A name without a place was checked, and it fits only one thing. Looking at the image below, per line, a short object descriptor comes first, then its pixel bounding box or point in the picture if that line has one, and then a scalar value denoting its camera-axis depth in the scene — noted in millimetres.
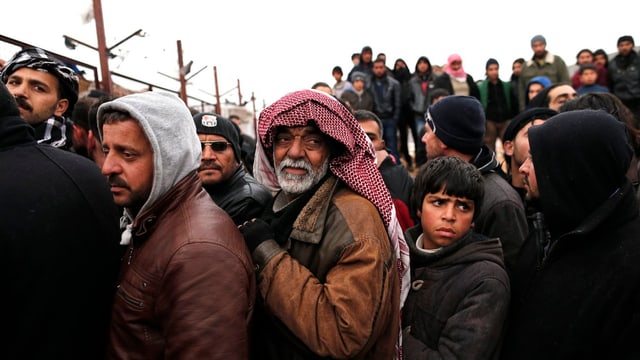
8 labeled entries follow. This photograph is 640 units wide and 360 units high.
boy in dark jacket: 1820
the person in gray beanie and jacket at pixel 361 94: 8305
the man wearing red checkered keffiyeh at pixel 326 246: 1533
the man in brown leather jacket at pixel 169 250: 1344
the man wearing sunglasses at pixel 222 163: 2918
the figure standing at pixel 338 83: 8898
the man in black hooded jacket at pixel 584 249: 1432
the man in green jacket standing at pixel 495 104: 8281
